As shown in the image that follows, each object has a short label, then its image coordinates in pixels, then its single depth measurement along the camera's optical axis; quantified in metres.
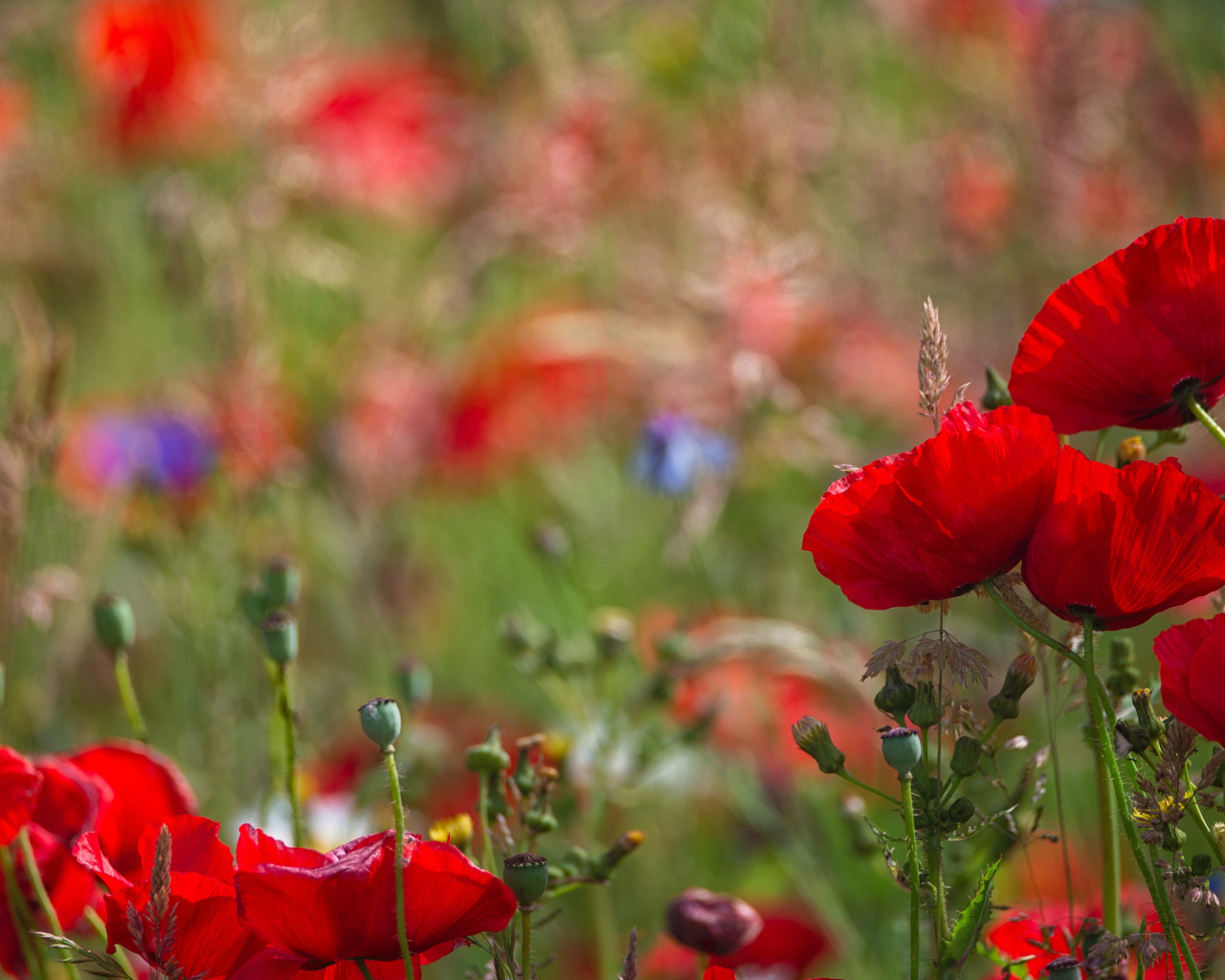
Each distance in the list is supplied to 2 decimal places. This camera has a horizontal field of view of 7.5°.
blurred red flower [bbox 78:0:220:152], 5.24
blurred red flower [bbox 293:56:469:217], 5.37
